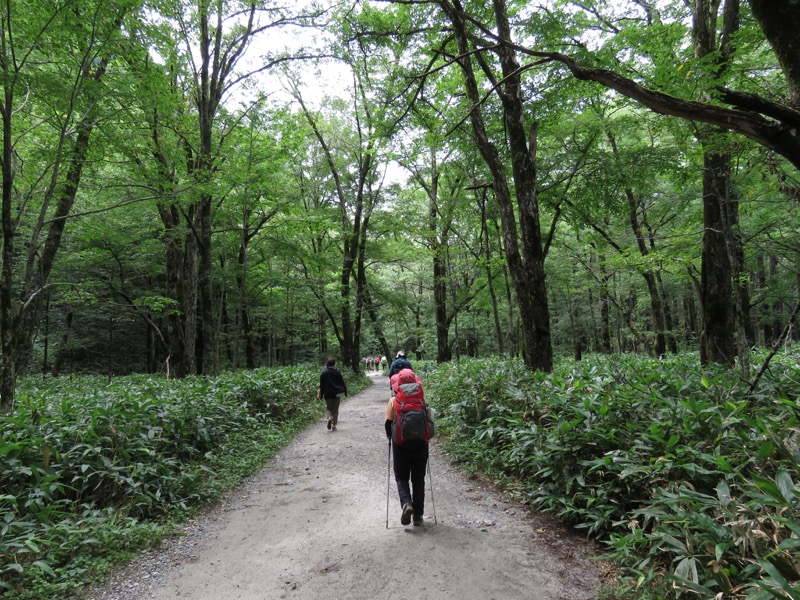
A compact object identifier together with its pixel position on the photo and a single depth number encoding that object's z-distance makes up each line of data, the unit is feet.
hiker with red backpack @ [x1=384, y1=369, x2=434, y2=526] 13.66
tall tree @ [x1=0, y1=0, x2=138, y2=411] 17.76
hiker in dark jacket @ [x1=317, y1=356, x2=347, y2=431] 29.71
